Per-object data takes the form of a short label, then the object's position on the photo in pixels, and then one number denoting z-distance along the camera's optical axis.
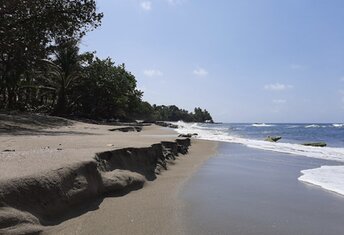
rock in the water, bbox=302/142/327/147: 25.98
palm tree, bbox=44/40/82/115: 34.06
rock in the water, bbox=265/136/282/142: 30.64
